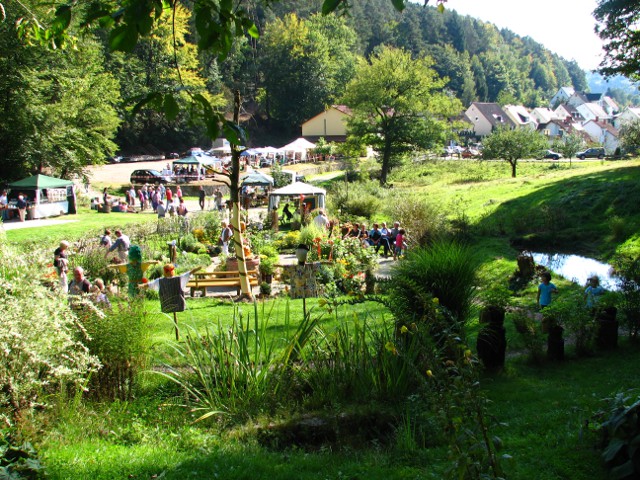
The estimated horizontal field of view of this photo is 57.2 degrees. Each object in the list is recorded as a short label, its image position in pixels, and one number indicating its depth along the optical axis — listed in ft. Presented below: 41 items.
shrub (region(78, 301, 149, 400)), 20.52
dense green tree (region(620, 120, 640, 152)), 125.62
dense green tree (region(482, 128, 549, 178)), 146.82
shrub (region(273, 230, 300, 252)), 65.87
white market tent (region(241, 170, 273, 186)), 100.99
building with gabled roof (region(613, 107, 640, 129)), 321.81
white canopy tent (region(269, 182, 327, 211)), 81.66
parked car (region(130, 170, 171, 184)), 138.72
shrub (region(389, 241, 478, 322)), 22.93
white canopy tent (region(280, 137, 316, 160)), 183.05
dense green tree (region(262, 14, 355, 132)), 264.52
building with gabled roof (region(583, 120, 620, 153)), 332.49
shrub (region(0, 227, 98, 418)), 16.88
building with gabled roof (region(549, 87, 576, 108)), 515.87
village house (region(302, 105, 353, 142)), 260.42
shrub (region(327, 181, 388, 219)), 92.59
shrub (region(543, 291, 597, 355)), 26.27
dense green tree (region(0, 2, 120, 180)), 101.76
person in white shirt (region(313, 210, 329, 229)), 68.18
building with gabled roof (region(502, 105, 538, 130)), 387.73
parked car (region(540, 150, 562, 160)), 193.16
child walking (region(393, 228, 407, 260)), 60.06
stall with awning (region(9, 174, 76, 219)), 91.04
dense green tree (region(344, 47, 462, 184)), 142.41
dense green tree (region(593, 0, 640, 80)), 76.18
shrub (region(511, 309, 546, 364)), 25.70
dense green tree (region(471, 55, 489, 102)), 443.73
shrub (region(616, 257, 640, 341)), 27.68
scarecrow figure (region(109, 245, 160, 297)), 38.75
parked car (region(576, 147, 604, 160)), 202.18
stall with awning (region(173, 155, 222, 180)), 138.31
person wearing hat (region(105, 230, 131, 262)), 52.01
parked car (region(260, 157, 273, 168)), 178.40
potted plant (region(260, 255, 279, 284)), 48.67
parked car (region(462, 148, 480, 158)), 213.99
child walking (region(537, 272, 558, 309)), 36.17
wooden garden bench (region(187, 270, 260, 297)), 45.34
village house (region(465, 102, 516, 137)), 346.64
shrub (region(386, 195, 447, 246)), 62.54
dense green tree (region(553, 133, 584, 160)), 177.73
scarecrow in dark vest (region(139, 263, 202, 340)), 26.03
